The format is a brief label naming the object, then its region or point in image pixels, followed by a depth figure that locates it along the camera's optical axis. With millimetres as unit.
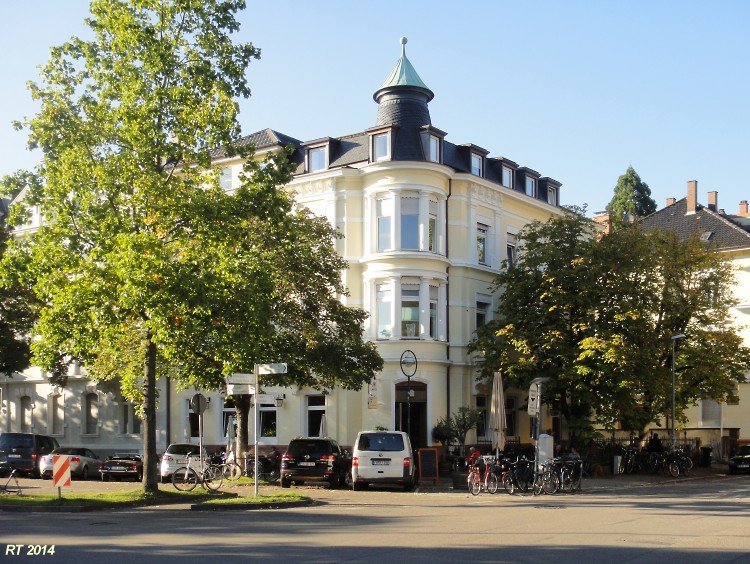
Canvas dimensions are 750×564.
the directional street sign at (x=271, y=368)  23578
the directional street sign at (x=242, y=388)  24281
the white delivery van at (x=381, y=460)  28156
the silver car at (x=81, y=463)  35938
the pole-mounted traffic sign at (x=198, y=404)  27203
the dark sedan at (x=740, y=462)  41812
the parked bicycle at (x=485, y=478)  26797
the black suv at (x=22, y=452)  36219
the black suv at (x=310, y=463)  28750
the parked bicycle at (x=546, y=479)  26552
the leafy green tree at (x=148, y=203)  22344
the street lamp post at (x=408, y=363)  35781
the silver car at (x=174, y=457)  32812
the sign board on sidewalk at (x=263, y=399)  23931
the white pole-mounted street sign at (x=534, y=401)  29158
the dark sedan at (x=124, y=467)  34719
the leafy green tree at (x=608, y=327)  36438
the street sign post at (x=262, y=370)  23250
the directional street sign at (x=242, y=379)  23656
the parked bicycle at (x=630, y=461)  38875
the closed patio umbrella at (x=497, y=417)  29469
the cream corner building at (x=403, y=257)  38250
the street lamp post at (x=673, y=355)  38438
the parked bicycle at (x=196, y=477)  25859
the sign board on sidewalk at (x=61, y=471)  20844
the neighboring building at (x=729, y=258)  48472
